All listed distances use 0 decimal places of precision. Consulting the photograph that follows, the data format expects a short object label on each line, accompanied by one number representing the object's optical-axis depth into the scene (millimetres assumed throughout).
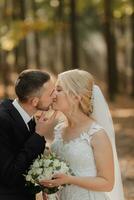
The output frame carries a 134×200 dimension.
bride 4504
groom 4391
